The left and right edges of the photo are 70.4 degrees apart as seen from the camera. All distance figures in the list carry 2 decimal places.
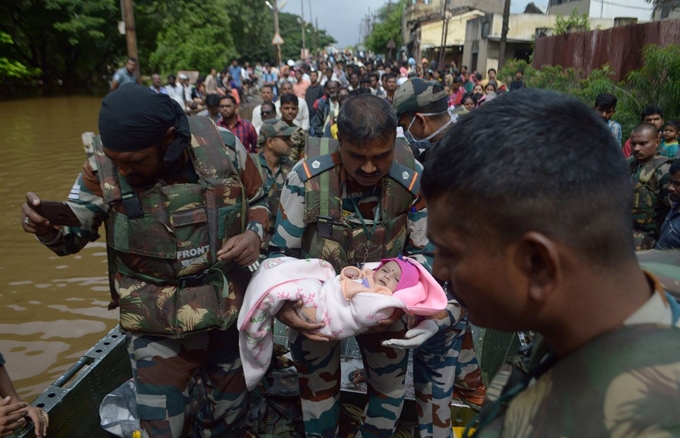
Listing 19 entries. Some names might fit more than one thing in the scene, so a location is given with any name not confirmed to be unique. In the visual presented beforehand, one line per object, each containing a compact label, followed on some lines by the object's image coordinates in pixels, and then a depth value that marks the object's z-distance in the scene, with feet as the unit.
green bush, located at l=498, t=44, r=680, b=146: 25.27
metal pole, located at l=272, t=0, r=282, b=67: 103.51
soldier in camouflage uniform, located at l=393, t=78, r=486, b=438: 8.43
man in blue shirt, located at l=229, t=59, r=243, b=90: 74.80
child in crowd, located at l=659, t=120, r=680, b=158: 17.92
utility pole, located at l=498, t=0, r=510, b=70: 49.20
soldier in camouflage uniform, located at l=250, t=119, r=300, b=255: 14.88
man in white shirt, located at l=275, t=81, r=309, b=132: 25.55
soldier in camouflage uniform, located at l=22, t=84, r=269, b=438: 6.93
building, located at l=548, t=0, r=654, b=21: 77.61
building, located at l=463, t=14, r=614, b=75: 78.95
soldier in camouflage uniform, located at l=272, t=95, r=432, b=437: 7.43
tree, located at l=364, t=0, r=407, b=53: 196.83
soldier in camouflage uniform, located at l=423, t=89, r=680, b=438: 2.44
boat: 8.05
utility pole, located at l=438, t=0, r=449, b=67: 91.99
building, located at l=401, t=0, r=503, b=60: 128.77
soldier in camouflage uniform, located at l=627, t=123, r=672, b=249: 13.47
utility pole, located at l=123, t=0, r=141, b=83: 33.83
